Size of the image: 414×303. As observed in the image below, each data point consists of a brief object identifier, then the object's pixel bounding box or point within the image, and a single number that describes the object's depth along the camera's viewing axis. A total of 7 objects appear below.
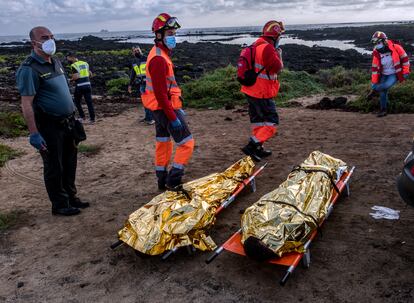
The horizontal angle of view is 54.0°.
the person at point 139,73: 9.73
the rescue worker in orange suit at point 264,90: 6.00
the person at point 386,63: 8.62
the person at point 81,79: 10.25
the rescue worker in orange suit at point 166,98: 4.77
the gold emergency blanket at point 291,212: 3.32
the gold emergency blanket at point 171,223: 3.62
